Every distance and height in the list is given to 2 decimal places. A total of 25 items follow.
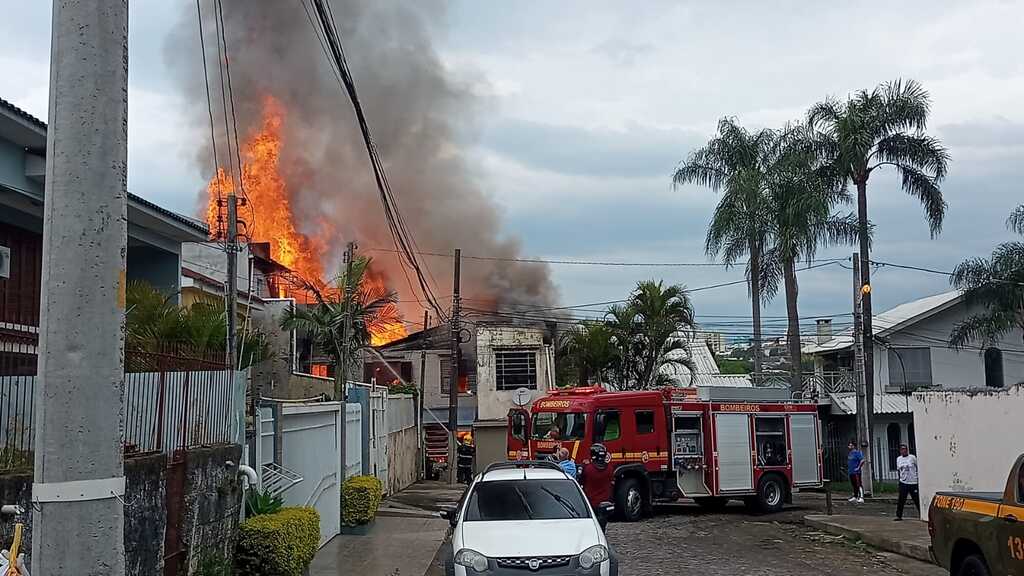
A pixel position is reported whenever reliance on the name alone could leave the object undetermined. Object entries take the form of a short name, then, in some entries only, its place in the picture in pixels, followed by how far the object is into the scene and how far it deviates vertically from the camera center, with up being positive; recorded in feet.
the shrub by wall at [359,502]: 55.47 -5.95
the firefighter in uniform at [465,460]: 110.00 -7.19
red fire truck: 69.21 -3.47
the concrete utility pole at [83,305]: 11.19 +1.18
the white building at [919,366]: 111.65 +2.92
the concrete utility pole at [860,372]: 87.15 +1.79
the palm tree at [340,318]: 77.20 +6.91
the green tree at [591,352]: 126.82 +5.72
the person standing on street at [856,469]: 77.92 -6.33
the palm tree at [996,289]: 96.73 +10.23
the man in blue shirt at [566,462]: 53.64 -3.91
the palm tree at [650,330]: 123.95 +8.38
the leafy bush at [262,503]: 36.47 -3.97
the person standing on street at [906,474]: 61.31 -5.31
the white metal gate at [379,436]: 73.41 -2.96
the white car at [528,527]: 32.24 -4.73
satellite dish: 94.90 -0.05
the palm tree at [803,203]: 95.91 +18.93
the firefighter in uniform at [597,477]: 66.69 -5.66
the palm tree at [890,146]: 93.04 +23.78
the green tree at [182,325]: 43.09 +3.55
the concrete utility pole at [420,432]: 110.22 -3.87
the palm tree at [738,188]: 110.01 +23.60
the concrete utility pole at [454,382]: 104.53 +1.69
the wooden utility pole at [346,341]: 62.20 +4.09
